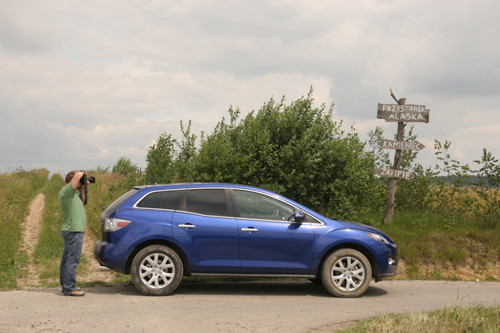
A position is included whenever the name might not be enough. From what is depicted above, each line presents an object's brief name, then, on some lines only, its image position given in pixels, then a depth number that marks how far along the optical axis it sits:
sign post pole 13.65
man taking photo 8.52
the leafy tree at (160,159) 14.30
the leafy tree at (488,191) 13.41
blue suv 8.45
